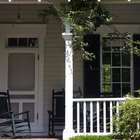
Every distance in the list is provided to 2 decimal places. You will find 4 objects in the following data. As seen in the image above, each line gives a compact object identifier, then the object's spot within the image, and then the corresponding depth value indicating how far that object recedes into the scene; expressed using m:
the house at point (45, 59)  11.85
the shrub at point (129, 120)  9.13
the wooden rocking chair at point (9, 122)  10.59
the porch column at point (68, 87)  9.56
